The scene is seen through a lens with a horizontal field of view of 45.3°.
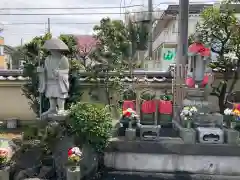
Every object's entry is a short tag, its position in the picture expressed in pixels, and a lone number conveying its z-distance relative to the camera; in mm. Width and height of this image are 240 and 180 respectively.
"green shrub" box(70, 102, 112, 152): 5805
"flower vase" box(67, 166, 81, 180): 5160
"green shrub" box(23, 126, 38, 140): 6270
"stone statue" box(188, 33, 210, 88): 7484
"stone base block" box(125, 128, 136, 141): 6484
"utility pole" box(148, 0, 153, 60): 14269
